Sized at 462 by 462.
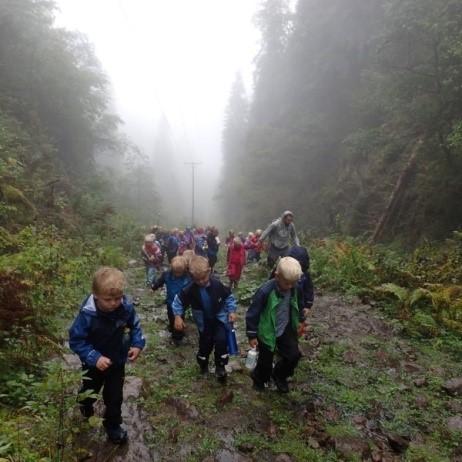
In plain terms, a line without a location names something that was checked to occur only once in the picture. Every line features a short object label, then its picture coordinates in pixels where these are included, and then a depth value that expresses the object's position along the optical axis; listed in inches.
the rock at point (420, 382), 234.8
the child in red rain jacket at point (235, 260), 481.1
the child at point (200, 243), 593.8
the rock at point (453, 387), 227.1
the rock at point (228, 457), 165.8
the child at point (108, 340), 146.3
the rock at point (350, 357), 265.7
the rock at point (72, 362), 230.8
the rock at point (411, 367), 252.6
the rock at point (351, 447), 171.8
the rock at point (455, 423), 193.3
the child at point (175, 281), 290.4
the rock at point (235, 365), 247.8
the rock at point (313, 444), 175.2
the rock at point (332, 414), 198.4
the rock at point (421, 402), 212.7
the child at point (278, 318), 193.2
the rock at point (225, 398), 205.5
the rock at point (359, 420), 195.4
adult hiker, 387.9
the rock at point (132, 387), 208.4
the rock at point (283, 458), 166.1
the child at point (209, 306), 213.9
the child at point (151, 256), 449.7
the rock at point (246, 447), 171.3
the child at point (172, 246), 575.2
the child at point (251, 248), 655.9
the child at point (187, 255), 294.5
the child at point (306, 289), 226.0
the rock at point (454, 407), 208.5
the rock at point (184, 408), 194.9
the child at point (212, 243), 566.6
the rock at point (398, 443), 177.3
